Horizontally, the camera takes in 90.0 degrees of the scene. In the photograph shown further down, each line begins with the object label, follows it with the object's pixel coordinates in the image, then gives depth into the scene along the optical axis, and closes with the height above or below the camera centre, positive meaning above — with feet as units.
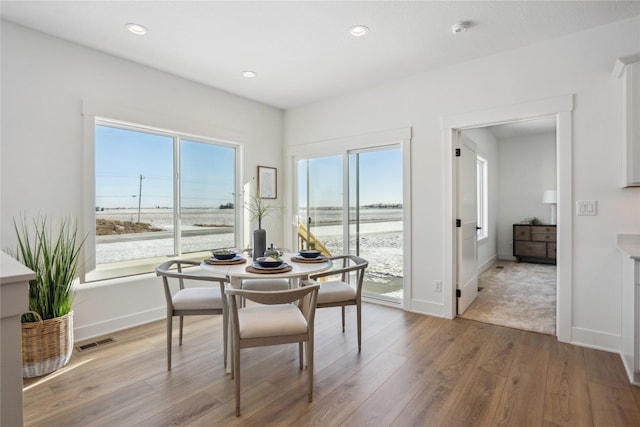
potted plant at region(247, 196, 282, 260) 8.63 -0.83
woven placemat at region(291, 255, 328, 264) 8.53 -1.28
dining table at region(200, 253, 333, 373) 6.93 -1.32
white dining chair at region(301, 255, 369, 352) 8.43 -2.21
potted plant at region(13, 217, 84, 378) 7.36 -2.28
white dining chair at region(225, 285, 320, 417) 5.91 -2.22
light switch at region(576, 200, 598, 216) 8.63 +0.10
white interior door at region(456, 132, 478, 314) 11.26 -0.45
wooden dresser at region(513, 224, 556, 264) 19.88 -2.02
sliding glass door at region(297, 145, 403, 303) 12.73 +0.06
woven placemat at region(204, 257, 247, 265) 8.09 -1.25
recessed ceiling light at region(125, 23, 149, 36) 8.45 +4.96
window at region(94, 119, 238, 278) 10.35 +0.62
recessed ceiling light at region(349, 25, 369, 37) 8.61 +4.97
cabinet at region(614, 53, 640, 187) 7.52 +2.22
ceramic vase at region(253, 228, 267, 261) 8.63 -0.83
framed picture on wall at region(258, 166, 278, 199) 14.77 +1.42
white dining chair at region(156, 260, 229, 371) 7.52 -2.19
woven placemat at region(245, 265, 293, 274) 7.05 -1.29
